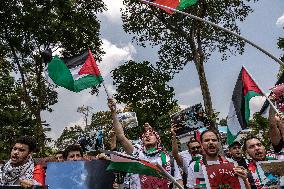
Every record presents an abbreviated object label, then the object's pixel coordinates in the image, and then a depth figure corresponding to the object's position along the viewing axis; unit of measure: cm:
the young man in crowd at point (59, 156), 617
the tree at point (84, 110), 5294
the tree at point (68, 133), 6353
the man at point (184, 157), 577
